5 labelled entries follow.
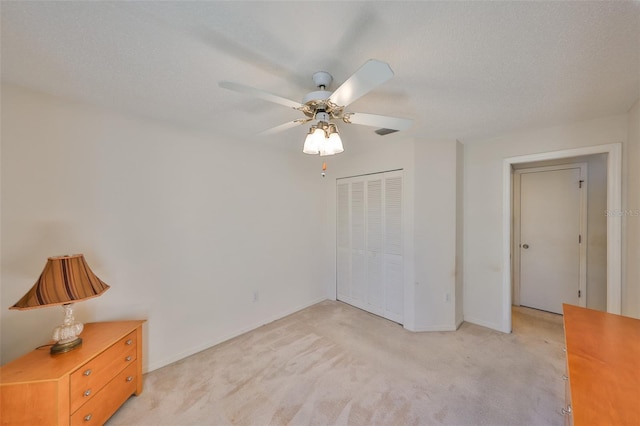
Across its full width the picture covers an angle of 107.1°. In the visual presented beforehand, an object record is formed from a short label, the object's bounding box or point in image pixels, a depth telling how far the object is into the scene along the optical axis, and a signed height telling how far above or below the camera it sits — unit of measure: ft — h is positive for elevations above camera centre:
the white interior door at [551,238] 10.07 -1.24
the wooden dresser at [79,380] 4.14 -3.28
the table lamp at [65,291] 4.62 -1.60
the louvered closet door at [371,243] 10.05 -1.50
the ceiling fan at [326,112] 3.69 +1.85
